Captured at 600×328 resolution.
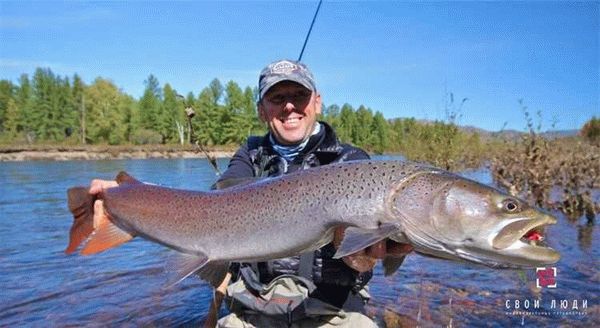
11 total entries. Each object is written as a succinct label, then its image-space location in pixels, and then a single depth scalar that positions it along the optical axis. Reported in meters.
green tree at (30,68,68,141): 67.06
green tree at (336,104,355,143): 81.38
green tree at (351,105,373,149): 81.88
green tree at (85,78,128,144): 68.50
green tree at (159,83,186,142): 72.62
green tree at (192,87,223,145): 71.81
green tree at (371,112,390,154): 84.12
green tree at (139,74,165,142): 72.38
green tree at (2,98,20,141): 66.12
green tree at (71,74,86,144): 69.12
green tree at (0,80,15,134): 67.73
